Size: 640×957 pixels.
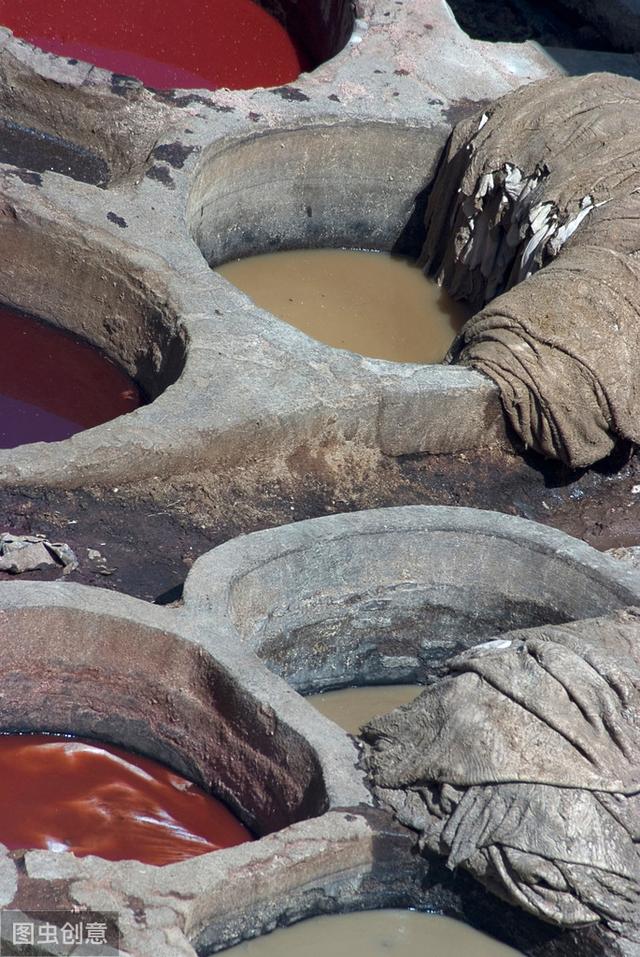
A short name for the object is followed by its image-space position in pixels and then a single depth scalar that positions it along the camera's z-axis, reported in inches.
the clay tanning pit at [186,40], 814.5
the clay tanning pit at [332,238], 655.1
